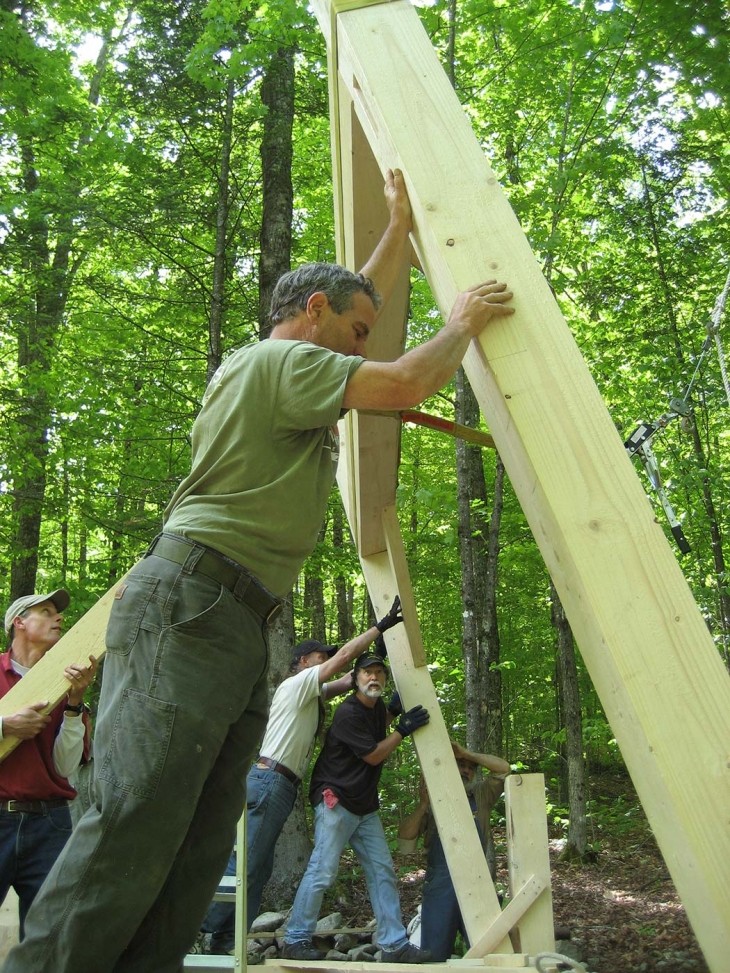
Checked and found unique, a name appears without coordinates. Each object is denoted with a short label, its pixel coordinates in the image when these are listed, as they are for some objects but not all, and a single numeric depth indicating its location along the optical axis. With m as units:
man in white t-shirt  4.99
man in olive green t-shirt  1.66
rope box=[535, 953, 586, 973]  3.05
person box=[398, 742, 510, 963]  4.93
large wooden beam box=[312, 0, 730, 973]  1.26
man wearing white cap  3.29
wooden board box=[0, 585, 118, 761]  3.03
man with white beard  4.99
